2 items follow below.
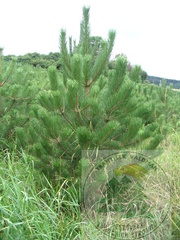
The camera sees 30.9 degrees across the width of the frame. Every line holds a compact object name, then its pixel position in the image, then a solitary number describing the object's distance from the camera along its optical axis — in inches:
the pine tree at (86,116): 125.2
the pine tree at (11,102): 192.2
